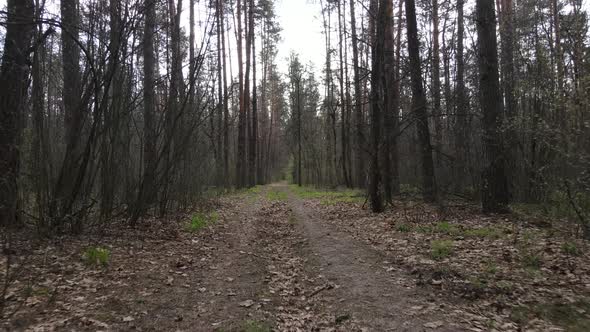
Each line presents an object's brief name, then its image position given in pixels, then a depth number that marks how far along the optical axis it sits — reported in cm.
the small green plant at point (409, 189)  1238
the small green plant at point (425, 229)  719
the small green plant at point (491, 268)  466
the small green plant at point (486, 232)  634
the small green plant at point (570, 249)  509
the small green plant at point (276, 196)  1740
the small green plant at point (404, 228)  747
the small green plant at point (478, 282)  428
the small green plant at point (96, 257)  518
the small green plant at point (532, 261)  480
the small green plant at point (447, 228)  691
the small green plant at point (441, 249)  554
